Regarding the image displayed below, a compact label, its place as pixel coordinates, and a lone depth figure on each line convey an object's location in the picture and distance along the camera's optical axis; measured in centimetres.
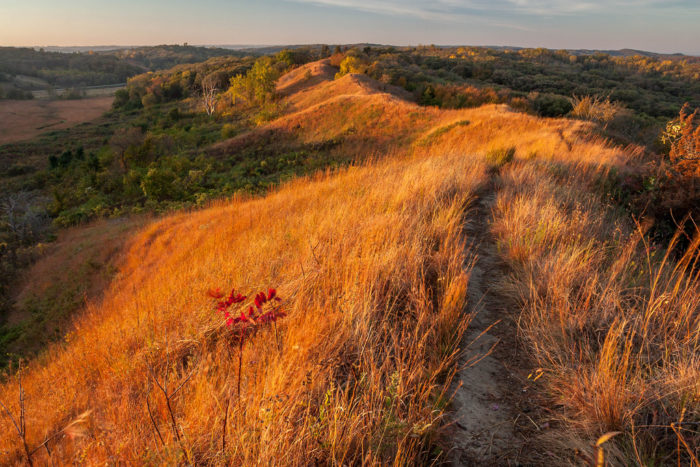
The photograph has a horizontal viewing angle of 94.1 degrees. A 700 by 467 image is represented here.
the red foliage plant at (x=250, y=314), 178
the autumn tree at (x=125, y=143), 2636
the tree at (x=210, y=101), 4689
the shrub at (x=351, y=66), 4015
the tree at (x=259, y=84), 3900
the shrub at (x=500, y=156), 745
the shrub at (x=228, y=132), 3221
